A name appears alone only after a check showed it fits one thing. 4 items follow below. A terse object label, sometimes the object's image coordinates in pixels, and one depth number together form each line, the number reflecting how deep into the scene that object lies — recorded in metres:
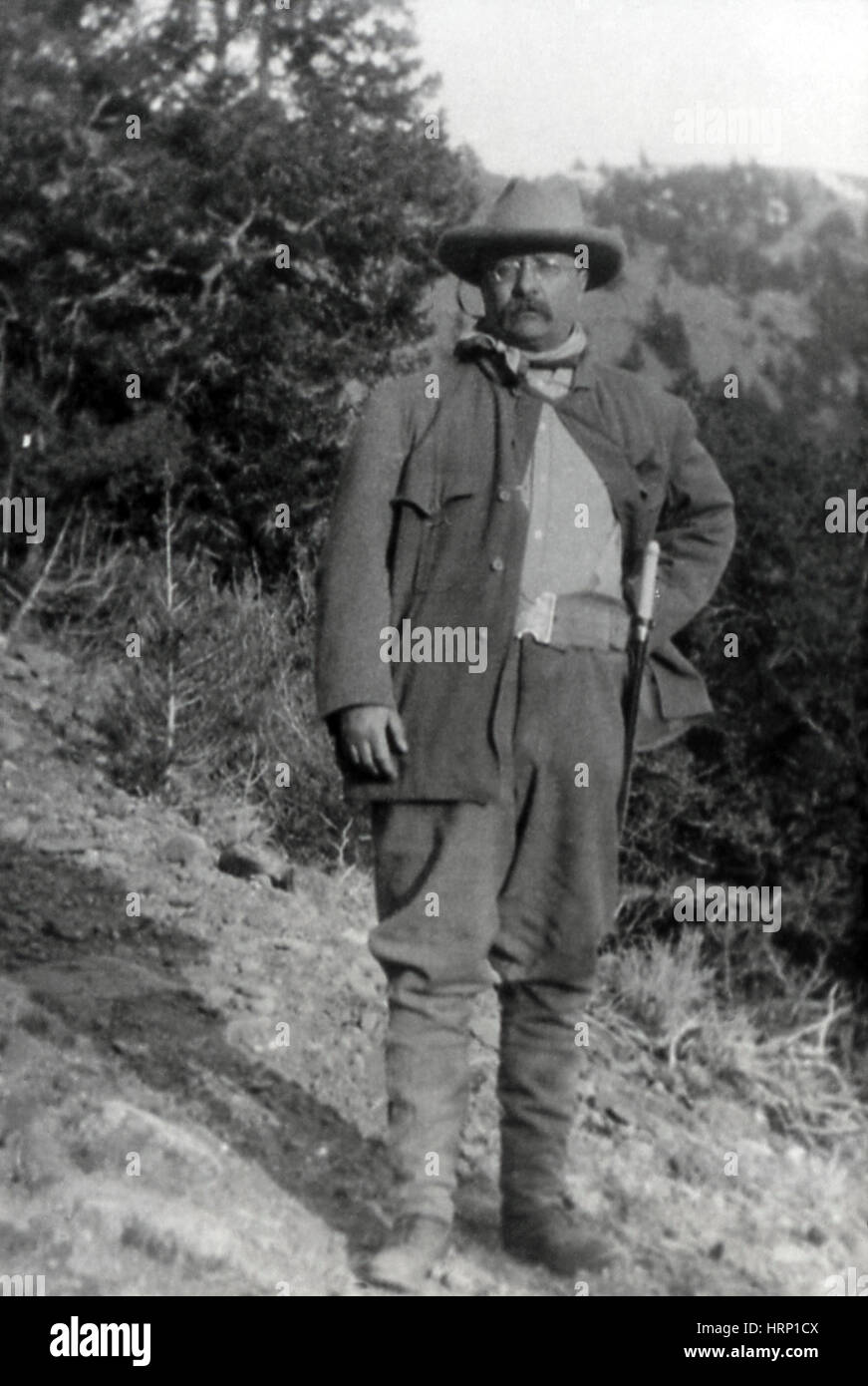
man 3.71
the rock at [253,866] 8.59
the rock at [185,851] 8.62
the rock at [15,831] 7.97
